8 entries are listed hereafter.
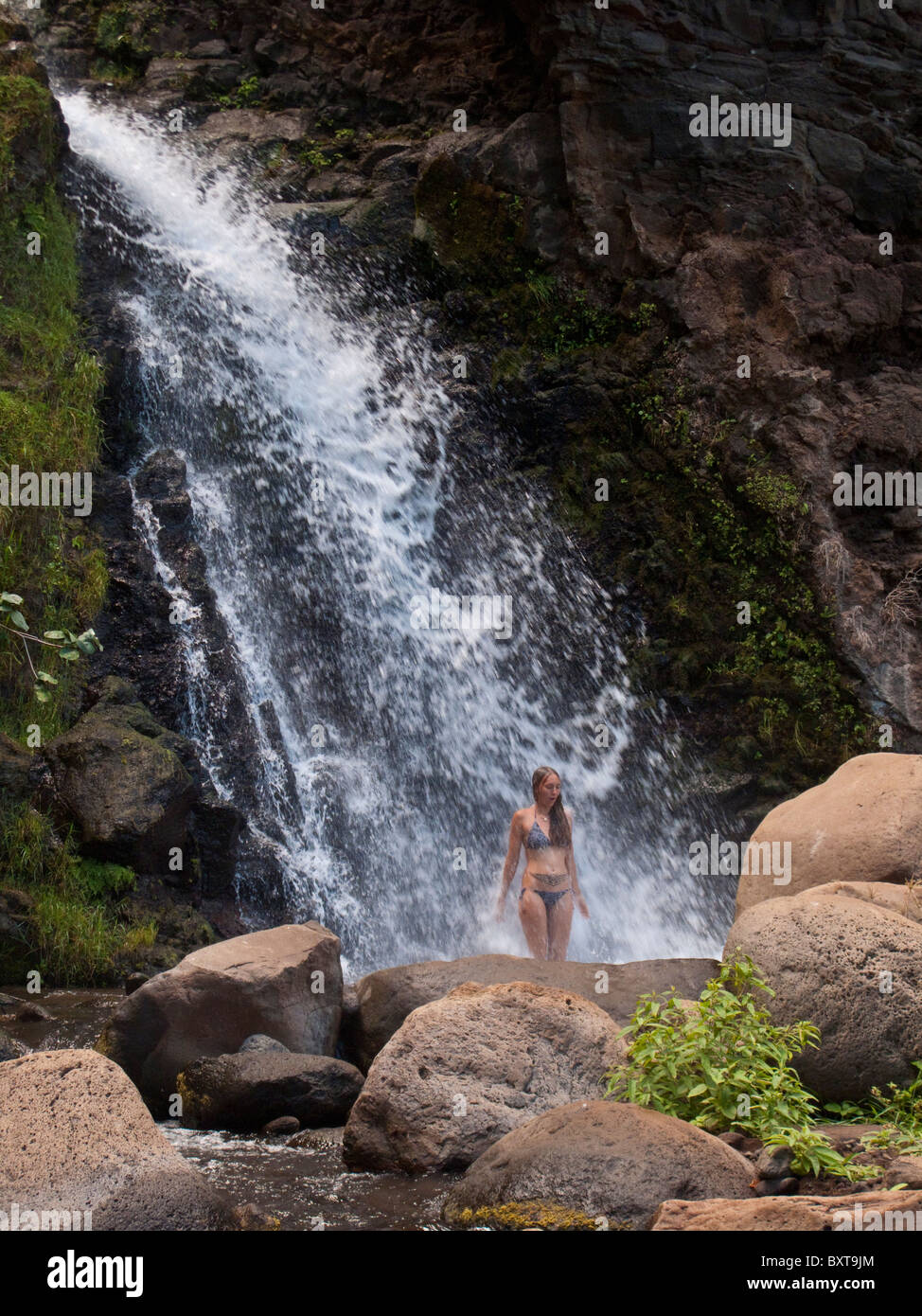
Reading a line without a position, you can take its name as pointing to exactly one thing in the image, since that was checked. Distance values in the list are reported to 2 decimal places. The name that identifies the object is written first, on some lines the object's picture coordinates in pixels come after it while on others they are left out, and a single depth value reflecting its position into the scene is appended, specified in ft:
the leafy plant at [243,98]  61.36
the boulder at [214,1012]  21.61
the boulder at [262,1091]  20.08
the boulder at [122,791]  32.65
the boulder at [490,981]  21.91
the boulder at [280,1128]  19.84
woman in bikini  29.78
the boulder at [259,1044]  21.71
